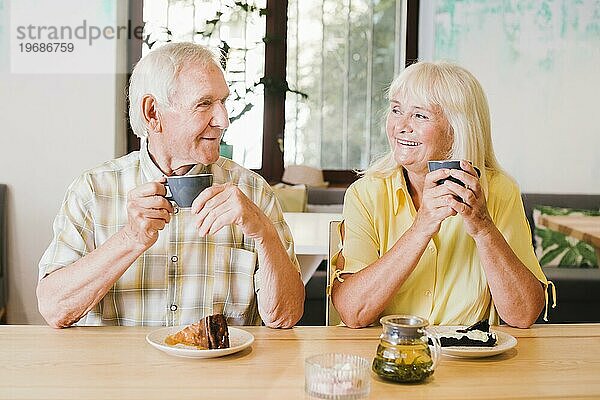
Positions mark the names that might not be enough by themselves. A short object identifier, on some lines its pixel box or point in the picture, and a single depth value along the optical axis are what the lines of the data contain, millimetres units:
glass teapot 1434
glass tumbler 1354
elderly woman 1905
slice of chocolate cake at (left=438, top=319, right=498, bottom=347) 1620
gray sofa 4473
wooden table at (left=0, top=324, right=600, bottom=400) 1385
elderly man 1805
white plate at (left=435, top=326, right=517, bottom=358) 1587
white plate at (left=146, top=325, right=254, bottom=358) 1527
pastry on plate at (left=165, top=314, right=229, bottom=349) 1569
